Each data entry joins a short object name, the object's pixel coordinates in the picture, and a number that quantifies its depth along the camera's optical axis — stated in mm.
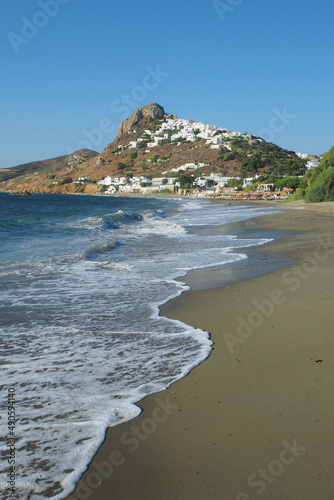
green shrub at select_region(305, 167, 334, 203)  27969
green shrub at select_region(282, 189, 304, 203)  37459
